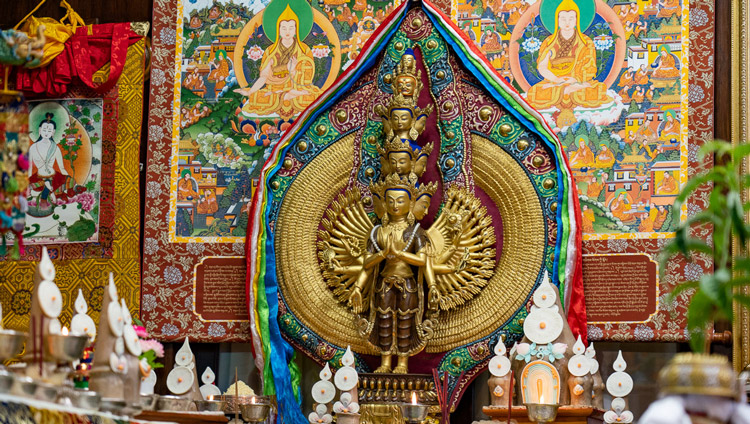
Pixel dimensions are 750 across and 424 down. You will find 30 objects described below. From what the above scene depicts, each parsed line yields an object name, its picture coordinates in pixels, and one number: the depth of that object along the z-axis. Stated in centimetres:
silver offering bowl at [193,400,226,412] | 648
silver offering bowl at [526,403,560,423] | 611
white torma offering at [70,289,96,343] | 513
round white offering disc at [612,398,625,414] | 655
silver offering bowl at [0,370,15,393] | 422
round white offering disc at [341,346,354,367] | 680
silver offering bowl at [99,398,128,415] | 476
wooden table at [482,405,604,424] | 637
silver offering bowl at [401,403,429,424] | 638
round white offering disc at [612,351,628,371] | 666
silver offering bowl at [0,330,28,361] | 448
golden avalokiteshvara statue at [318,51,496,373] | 717
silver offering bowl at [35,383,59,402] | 439
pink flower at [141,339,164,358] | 567
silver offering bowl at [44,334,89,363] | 466
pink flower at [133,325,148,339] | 589
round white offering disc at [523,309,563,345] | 667
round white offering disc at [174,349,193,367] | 700
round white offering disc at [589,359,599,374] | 654
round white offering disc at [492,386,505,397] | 654
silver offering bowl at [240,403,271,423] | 670
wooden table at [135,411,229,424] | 584
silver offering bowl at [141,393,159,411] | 548
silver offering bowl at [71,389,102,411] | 461
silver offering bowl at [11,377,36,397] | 428
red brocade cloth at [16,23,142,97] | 830
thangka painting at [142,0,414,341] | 809
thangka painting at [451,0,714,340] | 742
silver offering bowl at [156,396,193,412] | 584
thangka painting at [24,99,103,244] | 830
